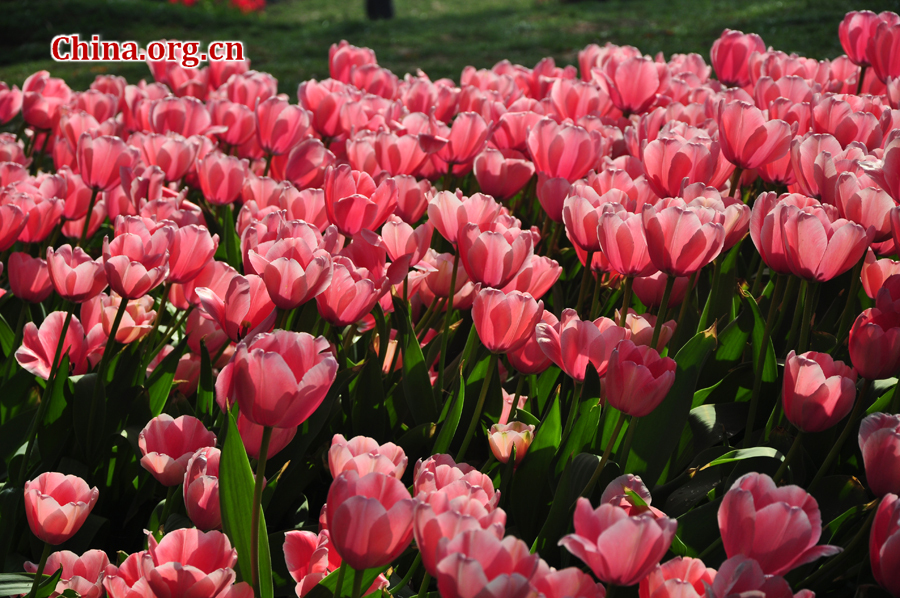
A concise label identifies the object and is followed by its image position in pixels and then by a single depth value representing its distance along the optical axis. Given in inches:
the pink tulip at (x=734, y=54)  120.5
